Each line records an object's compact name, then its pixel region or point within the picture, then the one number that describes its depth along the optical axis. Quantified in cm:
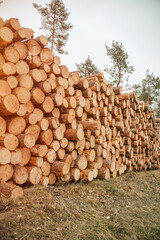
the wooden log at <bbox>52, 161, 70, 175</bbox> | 368
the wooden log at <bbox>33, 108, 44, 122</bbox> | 357
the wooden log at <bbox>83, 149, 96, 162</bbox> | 456
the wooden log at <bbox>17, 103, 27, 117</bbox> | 319
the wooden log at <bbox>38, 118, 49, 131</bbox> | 360
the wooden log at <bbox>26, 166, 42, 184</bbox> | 322
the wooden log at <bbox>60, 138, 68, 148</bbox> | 399
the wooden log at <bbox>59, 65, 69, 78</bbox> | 421
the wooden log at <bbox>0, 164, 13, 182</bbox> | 288
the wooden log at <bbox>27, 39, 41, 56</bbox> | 356
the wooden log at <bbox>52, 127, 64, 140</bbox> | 384
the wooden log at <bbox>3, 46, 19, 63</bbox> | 310
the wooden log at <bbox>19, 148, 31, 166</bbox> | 326
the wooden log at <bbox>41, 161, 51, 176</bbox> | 358
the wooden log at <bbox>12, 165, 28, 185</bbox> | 304
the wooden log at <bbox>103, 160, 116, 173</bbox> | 507
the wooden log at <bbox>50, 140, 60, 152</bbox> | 376
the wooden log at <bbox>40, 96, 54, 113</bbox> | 367
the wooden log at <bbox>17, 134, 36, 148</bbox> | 314
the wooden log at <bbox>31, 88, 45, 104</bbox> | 344
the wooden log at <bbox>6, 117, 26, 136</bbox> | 311
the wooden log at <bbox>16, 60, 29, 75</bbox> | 331
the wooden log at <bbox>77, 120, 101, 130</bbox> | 449
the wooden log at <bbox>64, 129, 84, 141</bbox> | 411
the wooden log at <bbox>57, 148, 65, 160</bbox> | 391
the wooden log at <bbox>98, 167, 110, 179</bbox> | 479
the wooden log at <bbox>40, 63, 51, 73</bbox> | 380
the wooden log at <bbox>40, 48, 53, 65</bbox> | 382
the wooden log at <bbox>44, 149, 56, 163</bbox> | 364
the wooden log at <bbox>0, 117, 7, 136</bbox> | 300
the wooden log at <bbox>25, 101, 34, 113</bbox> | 341
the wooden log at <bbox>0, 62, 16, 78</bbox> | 301
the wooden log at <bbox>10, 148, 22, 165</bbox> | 305
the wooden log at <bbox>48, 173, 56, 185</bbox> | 377
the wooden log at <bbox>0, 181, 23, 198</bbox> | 269
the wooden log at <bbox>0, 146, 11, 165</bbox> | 285
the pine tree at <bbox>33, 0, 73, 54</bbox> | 1220
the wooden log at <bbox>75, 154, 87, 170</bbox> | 424
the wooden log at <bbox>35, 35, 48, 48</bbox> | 368
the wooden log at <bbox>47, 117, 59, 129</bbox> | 376
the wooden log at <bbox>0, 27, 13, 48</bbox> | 298
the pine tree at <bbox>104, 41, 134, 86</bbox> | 1806
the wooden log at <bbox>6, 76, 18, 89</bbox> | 308
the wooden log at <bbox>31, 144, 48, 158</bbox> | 342
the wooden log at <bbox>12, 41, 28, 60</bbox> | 330
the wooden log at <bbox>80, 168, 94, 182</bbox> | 425
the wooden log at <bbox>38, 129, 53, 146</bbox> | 359
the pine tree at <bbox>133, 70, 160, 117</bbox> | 2543
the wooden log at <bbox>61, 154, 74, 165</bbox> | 400
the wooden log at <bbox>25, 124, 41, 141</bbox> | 339
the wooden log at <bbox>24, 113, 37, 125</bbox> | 332
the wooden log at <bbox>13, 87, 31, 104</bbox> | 314
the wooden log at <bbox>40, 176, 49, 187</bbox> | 353
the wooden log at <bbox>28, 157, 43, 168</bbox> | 338
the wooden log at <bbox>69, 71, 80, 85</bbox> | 462
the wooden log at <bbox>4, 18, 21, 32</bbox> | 313
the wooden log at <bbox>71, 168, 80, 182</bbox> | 403
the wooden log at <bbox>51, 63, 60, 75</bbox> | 401
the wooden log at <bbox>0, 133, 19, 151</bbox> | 291
